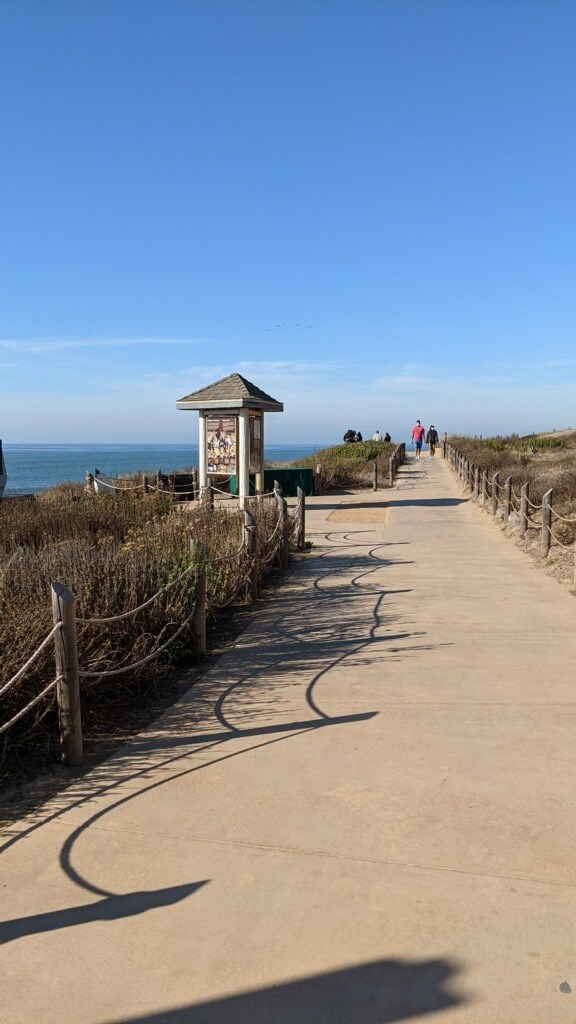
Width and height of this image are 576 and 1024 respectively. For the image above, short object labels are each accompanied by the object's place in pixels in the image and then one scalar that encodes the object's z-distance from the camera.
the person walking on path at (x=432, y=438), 53.66
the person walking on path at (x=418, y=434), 50.52
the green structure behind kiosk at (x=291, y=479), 23.33
